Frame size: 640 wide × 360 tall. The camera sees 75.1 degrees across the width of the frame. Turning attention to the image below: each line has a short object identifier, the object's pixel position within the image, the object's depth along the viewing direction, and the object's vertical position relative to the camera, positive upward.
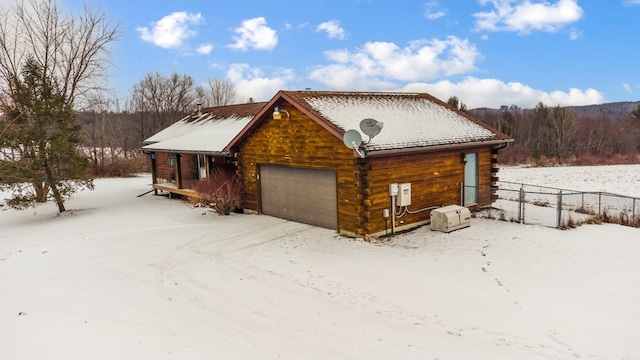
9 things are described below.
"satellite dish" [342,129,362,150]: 10.82 +0.09
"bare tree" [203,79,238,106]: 60.94 +7.81
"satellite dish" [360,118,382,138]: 11.10 +0.39
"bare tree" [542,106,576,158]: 45.66 +0.29
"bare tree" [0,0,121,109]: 23.08 +5.68
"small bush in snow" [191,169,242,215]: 15.10 -1.67
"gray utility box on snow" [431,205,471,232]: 12.26 -2.37
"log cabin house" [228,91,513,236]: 11.83 -0.59
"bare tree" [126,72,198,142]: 50.97 +6.15
